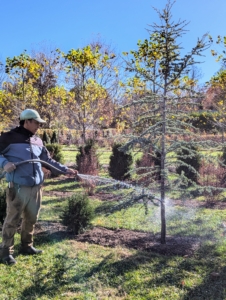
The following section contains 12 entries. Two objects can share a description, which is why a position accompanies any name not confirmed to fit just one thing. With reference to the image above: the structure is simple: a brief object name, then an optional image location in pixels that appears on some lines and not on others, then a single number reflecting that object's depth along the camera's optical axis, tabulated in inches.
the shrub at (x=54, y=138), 846.6
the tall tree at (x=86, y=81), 418.3
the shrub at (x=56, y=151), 418.3
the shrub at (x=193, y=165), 337.1
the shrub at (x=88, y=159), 347.2
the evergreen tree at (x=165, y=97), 162.7
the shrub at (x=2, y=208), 193.7
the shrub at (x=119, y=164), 370.0
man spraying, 136.3
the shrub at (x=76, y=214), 183.5
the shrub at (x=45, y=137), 710.9
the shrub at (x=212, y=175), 309.4
